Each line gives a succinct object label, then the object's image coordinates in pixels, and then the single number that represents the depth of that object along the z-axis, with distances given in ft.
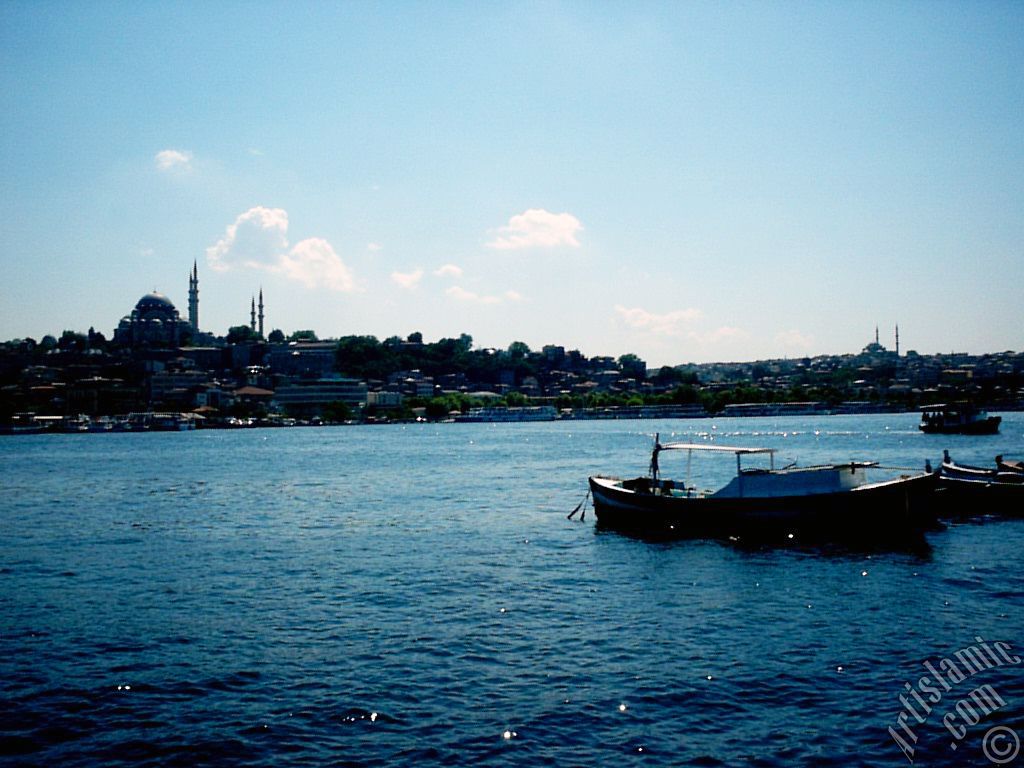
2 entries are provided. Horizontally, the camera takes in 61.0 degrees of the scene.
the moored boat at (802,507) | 110.52
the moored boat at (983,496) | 131.03
